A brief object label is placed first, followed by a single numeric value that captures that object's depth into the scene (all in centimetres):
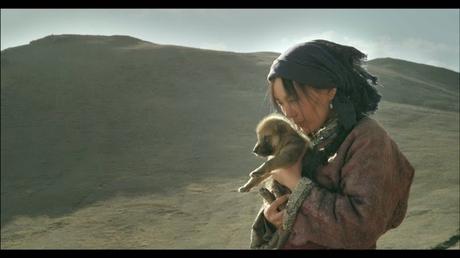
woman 222
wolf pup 245
